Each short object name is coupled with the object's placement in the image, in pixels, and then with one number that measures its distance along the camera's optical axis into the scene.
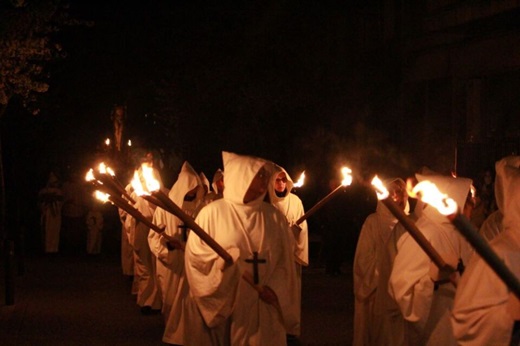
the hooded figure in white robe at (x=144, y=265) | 16.56
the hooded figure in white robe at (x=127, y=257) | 19.80
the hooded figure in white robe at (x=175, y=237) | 13.77
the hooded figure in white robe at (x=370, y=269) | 11.65
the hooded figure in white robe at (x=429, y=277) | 7.79
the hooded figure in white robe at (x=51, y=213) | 27.88
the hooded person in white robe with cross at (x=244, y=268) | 8.83
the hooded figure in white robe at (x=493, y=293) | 5.61
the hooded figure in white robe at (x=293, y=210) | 14.23
